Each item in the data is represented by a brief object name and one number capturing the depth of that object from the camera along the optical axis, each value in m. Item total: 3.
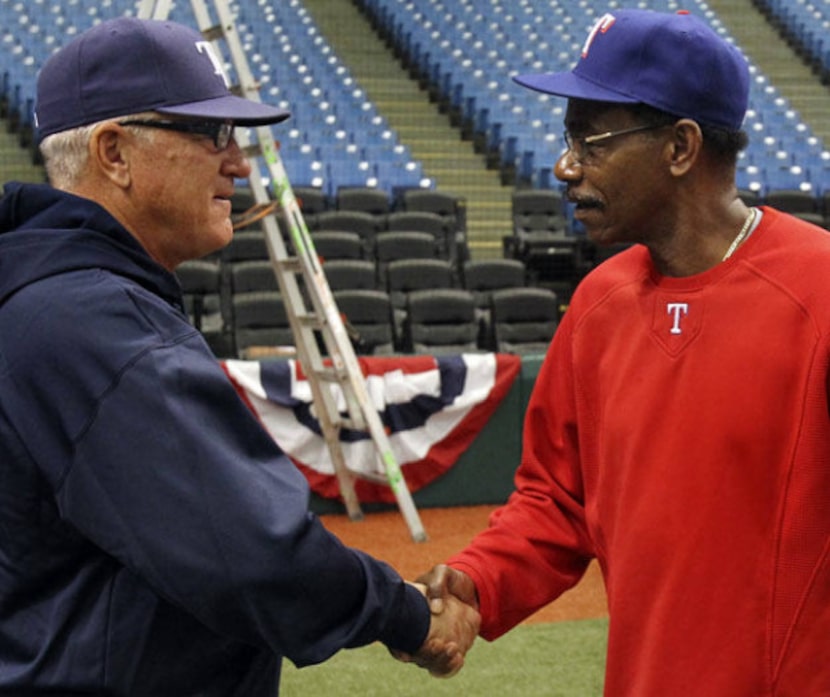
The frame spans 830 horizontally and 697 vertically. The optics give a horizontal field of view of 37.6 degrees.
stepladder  6.65
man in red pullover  1.97
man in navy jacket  1.64
